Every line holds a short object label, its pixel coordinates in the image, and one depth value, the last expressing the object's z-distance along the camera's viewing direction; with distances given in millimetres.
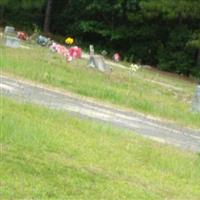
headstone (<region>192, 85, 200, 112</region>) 17600
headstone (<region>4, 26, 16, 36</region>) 33031
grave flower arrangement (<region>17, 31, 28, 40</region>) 31203
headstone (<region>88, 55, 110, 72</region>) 24222
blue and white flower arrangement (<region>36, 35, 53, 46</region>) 30678
